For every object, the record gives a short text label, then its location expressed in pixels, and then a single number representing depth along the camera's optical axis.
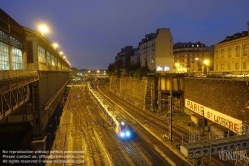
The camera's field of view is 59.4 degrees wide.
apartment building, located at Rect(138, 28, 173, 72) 58.74
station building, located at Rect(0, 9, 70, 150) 16.79
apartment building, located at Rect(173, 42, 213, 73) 79.38
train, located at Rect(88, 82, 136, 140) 25.44
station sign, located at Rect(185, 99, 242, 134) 22.08
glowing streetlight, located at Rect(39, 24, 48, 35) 27.92
